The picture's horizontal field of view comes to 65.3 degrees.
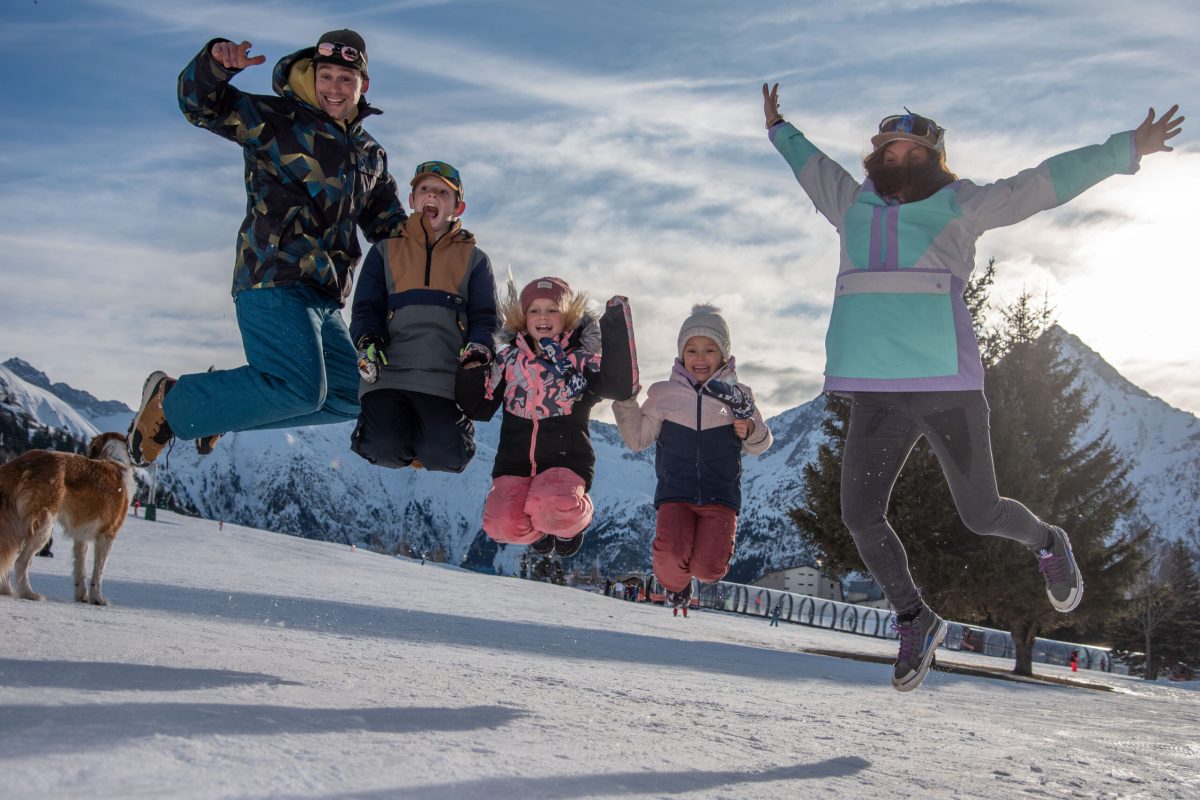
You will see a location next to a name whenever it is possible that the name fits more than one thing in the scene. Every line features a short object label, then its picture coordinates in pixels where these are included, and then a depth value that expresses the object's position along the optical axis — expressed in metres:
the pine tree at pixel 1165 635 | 46.66
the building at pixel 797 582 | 116.42
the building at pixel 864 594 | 106.25
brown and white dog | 7.74
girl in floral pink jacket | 5.37
